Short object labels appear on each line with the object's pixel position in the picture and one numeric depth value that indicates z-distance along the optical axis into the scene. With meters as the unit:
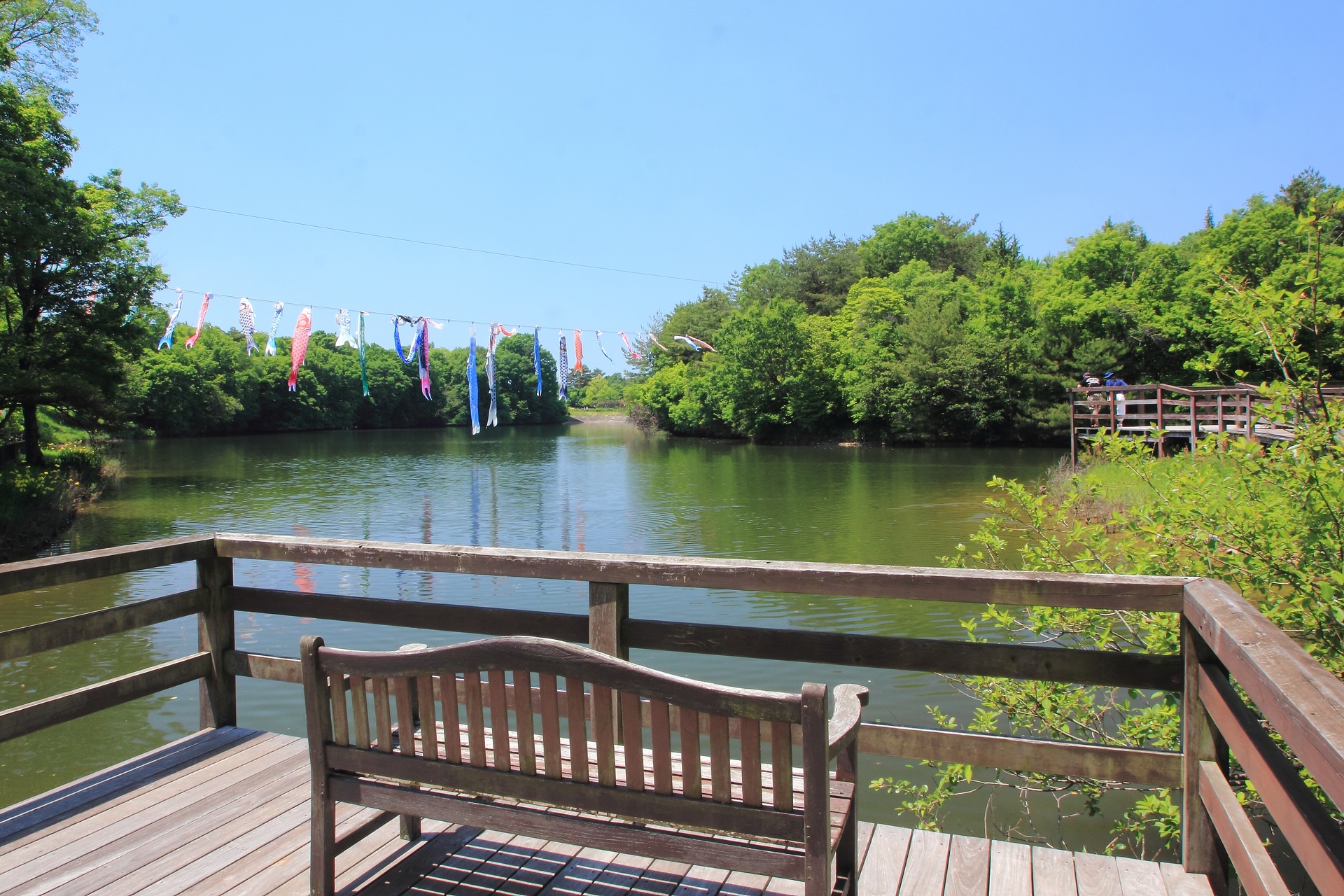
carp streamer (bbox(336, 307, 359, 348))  24.20
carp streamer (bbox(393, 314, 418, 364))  25.23
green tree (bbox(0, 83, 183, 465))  17.17
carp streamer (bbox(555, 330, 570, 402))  31.45
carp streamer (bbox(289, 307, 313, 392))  23.78
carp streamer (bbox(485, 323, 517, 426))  26.09
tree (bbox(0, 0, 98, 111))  19.33
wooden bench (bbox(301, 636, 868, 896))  1.59
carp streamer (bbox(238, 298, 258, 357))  22.48
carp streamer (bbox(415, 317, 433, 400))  25.57
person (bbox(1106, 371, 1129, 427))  20.88
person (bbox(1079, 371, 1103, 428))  21.42
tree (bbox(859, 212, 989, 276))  61.34
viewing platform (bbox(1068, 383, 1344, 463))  19.30
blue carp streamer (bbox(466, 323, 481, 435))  26.59
